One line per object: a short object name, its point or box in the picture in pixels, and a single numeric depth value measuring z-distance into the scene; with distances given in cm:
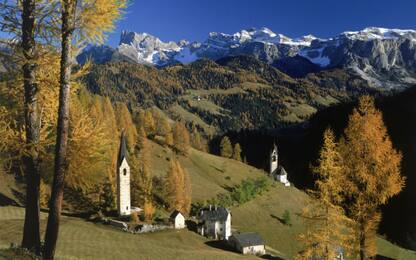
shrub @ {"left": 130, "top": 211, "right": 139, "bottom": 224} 6172
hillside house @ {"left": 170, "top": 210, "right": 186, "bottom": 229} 6619
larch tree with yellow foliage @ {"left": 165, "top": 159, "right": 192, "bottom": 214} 7850
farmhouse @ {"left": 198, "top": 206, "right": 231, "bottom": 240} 6962
